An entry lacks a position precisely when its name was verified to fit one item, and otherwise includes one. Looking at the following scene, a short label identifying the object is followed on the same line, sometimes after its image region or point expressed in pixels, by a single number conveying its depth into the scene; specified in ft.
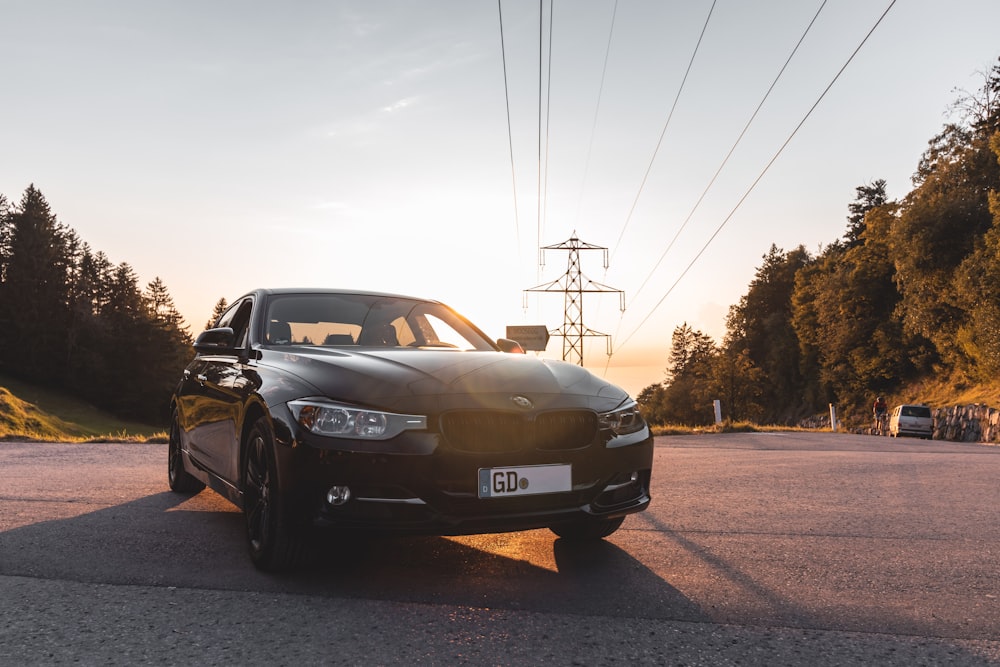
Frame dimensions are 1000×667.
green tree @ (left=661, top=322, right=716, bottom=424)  278.05
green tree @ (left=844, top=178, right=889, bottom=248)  277.85
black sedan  11.18
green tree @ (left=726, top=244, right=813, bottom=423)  261.44
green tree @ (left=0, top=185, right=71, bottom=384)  240.94
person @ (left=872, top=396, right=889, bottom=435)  147.95
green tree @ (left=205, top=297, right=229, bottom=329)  349.70
